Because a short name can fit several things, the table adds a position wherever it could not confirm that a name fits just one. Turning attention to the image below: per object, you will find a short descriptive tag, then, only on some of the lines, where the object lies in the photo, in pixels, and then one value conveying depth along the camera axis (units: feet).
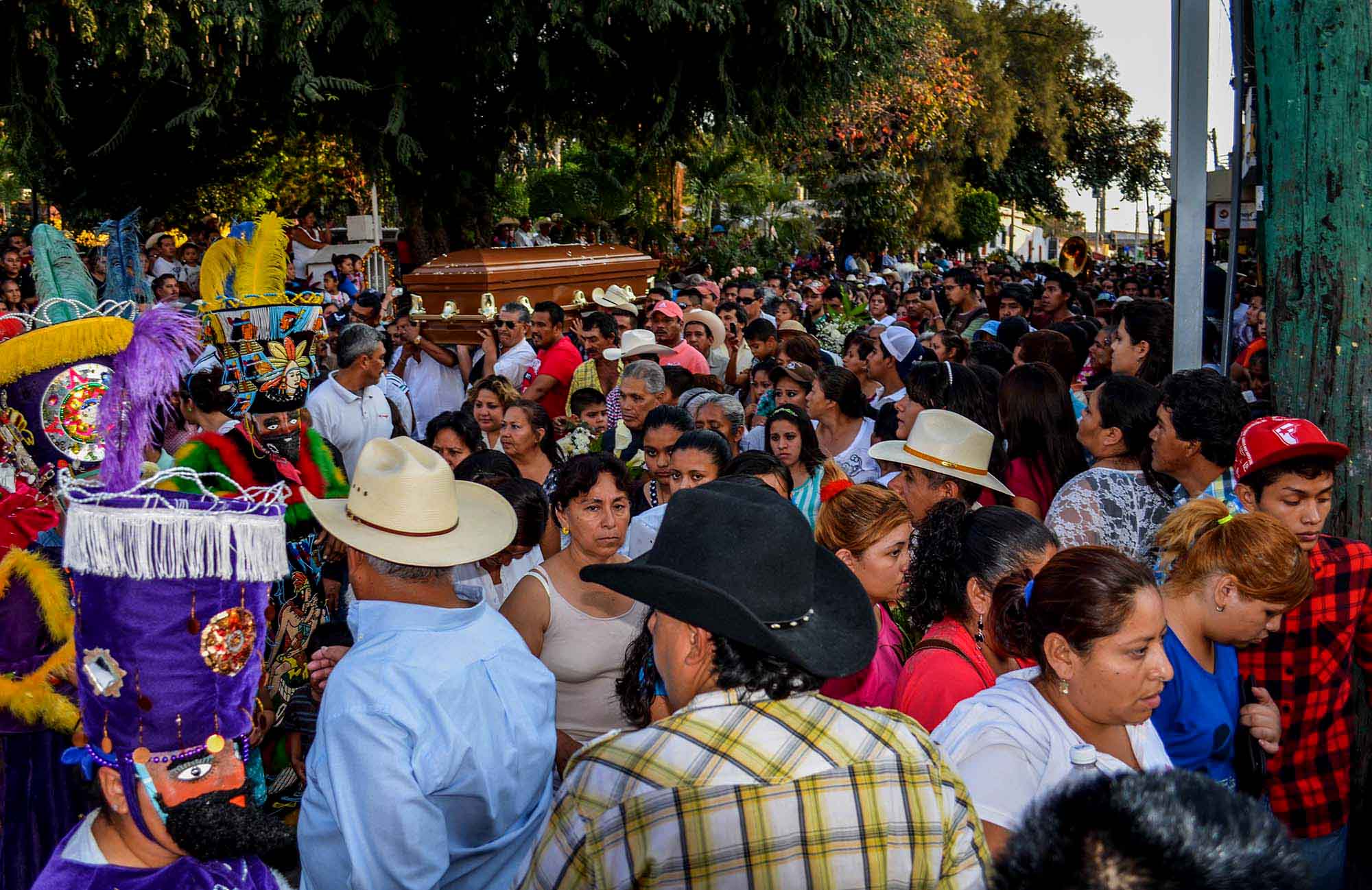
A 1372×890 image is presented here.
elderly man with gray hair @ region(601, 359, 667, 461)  21.93
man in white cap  24.85
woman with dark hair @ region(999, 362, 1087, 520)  17.12
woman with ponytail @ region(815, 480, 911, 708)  11.75
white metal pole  18.65
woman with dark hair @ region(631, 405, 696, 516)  18.21
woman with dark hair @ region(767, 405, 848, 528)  18.63
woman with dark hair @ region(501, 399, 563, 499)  19.02
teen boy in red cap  11.22
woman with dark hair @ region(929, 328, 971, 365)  27.25
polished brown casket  32.24
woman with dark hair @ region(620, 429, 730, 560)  15.57
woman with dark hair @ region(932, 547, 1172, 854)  8.00
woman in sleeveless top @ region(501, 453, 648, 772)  12.30
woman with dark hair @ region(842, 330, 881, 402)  25.82
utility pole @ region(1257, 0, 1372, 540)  14.10
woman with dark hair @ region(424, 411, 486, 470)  19.16
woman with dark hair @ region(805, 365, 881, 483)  20.56
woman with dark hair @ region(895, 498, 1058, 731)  10.02
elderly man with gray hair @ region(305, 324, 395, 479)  22.56
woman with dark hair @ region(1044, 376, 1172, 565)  14.51
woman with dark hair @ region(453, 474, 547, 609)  14.17
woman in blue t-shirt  10.01
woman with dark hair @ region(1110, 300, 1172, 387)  20.79
